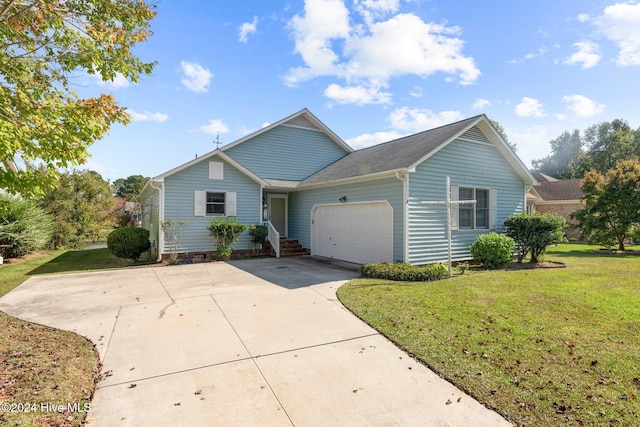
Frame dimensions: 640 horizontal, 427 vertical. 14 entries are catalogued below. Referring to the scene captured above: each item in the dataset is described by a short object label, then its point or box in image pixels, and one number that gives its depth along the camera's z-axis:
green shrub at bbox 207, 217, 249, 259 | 12.55
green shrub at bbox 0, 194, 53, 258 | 13.34
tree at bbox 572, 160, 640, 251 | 15.37
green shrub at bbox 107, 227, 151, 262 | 12.69
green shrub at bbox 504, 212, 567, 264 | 10.36
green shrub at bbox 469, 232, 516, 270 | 10.12
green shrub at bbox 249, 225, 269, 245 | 13.52
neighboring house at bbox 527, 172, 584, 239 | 23.84
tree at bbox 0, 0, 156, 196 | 3.99
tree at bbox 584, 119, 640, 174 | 38.31
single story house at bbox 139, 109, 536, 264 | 10.04
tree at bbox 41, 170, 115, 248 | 18.47
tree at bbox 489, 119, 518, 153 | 39.92
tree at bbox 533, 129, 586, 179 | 48.22
